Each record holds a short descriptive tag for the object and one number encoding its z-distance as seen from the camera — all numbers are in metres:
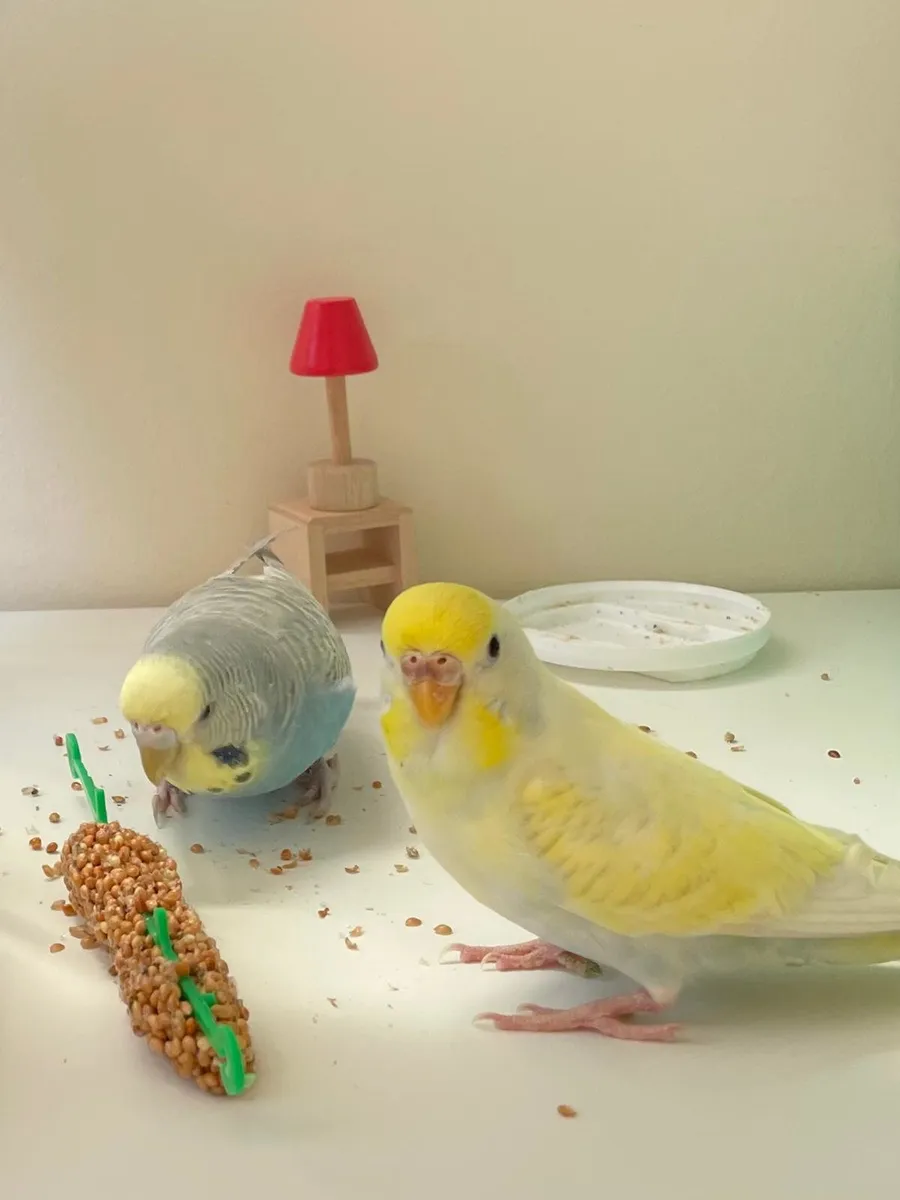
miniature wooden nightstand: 0.36
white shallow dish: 0.32
